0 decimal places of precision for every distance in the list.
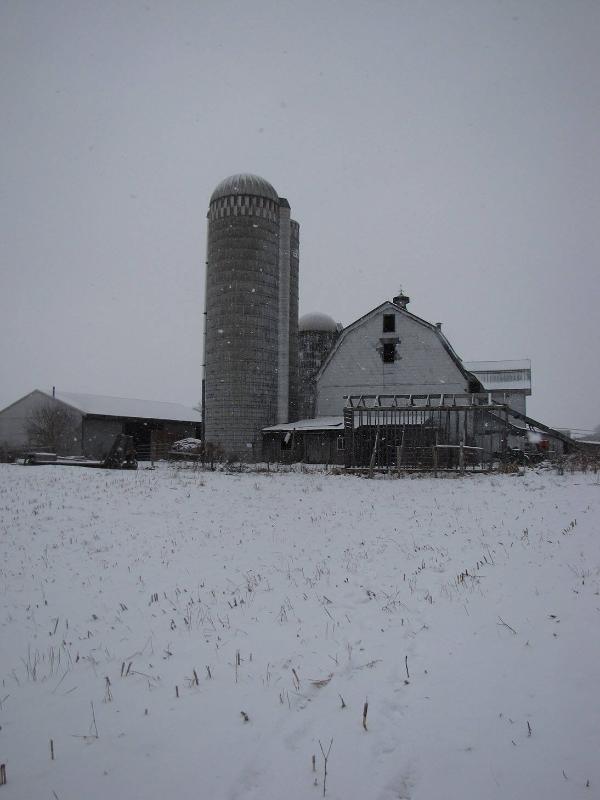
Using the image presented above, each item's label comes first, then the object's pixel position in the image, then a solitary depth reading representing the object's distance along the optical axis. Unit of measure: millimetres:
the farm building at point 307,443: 28609
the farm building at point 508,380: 41875
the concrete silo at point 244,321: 29188
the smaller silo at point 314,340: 37594
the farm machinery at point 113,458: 24094
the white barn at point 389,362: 28516
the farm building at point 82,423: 38406
